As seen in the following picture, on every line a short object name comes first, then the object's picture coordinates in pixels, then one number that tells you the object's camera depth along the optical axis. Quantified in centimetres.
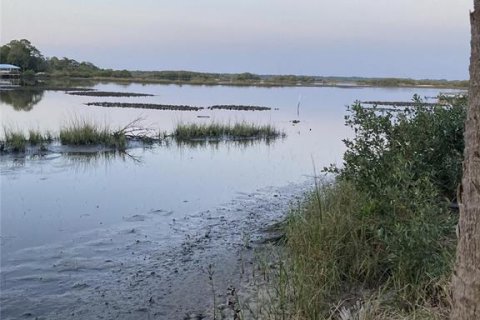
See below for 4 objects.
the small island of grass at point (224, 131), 2577
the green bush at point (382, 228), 512
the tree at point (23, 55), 9881
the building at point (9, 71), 8662
